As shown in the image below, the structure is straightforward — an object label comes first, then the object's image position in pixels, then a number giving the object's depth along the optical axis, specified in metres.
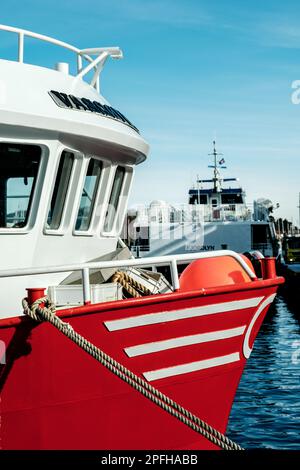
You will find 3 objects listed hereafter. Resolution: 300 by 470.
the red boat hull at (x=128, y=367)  6.19
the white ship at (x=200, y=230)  45.34
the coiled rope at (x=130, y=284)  7.27
